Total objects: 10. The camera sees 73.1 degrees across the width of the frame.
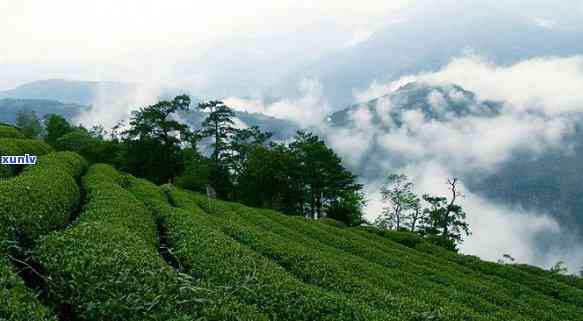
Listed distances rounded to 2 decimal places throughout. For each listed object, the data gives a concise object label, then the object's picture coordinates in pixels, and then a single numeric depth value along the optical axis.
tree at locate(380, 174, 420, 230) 72.00
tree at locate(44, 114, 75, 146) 67.50
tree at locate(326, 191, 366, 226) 58.06
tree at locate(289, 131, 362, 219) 61.12
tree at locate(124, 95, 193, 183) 59.16
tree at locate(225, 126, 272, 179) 64.19
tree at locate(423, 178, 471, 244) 63.53
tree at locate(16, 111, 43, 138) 96.36
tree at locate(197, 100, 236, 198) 62.81
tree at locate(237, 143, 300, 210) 54.44
